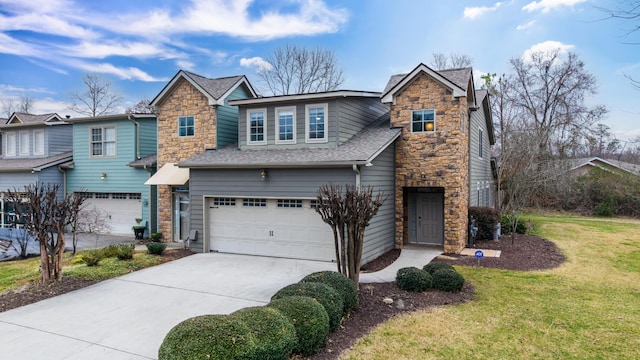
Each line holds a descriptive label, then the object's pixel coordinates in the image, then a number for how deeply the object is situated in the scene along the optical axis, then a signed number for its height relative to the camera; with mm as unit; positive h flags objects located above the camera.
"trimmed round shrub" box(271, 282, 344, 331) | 6527 -1975
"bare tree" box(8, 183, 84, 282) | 9586 -1083
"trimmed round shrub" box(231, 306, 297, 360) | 4906 -1988
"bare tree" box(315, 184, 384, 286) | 8438 -793
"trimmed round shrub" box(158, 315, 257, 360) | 4512 -1920
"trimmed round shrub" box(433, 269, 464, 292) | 8930 -2329
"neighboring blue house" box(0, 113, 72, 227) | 18500 +1768
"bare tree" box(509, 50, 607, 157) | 31078 +7337
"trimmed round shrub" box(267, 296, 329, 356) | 5664 -2085
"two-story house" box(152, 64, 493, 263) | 12312 +473
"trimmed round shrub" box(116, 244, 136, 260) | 12062 -2221
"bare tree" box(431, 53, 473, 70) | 34156 +10832
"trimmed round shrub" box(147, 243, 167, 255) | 13086 -2223
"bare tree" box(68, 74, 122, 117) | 35625 +8037
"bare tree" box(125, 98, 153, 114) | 36938 +7411
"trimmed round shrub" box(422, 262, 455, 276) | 9594 -2161
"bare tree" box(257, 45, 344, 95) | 30469 +8968
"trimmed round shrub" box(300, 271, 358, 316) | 7363 -2012
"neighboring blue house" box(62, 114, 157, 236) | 17438 +759
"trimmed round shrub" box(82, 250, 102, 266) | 11177 -2208
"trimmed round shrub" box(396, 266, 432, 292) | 8930 -2311
